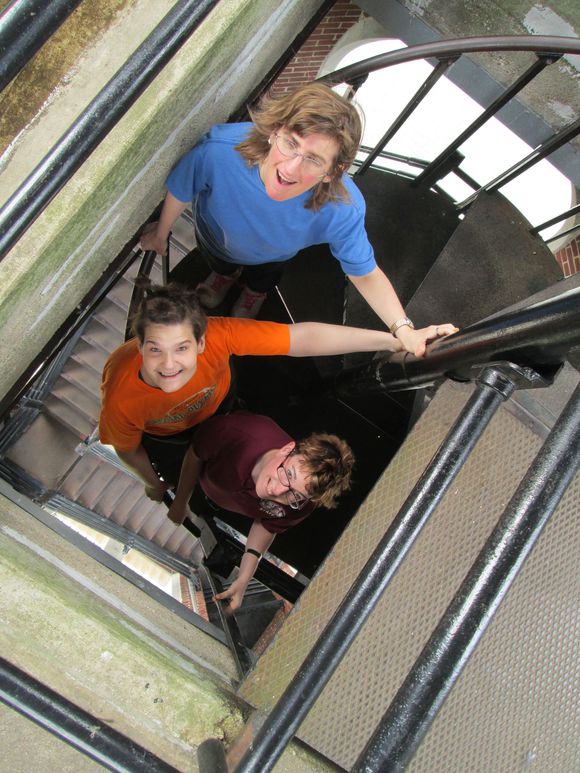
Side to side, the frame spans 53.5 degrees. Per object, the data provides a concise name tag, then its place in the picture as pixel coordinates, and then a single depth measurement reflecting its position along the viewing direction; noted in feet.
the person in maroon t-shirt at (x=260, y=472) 7.12
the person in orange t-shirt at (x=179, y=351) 6.53
